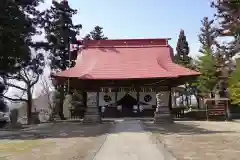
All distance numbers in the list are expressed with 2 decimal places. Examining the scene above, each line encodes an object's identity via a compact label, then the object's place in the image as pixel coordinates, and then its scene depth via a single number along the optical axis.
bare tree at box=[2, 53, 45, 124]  16.36
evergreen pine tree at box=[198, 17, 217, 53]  26.75
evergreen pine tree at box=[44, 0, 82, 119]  17.80
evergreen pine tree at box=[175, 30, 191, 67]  25.98
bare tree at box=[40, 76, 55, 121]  23.24
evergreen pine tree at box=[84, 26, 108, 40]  24.33
